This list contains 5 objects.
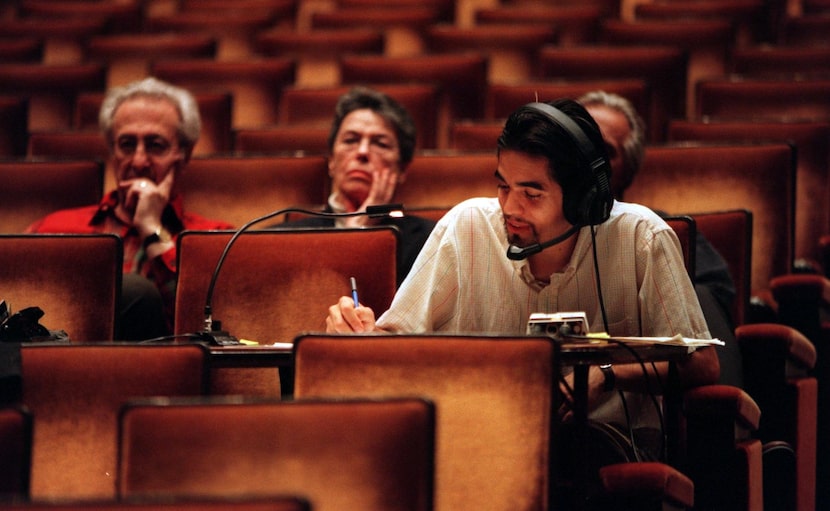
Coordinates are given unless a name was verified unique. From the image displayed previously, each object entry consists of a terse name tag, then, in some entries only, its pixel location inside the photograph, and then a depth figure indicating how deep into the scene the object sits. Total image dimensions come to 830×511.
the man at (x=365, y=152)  11.40
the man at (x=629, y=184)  10.64
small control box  10.09
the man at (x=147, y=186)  11.28
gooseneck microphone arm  10.35
